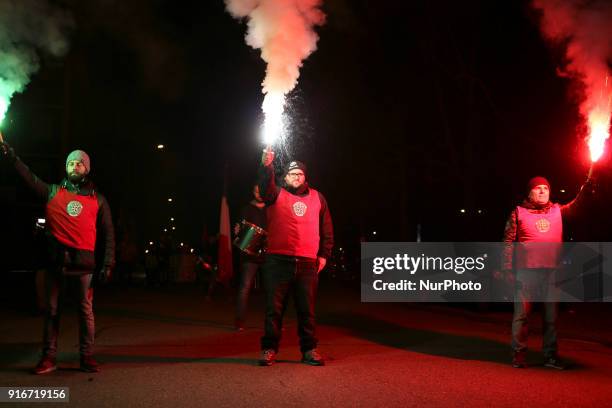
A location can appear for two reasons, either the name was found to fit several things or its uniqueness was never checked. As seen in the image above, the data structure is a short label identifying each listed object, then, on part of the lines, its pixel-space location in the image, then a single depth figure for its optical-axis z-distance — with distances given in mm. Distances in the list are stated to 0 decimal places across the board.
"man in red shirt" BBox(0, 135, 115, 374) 6633
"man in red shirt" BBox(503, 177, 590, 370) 7379
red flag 16436
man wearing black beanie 7234
